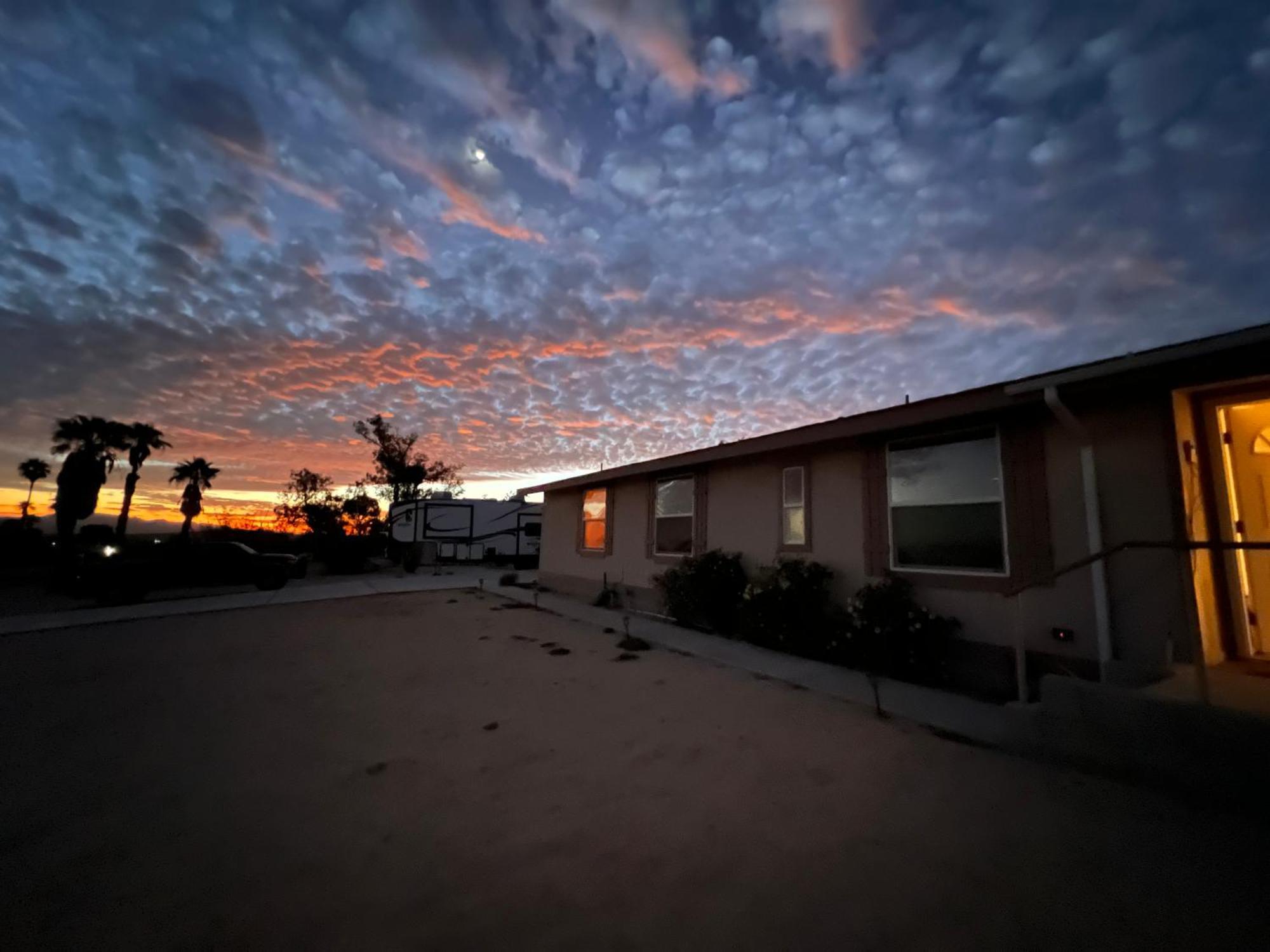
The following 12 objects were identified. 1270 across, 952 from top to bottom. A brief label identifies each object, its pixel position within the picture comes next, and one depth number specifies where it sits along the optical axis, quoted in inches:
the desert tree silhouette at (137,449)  1196.4
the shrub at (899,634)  231.9
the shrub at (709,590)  340.8
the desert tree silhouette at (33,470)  1941.4
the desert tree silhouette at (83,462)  921.5
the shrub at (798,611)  274.4
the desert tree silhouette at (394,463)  1541.6
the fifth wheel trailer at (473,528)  1009.5
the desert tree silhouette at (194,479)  1381.6
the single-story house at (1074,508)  178.5
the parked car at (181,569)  507.8
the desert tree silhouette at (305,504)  1400.1
